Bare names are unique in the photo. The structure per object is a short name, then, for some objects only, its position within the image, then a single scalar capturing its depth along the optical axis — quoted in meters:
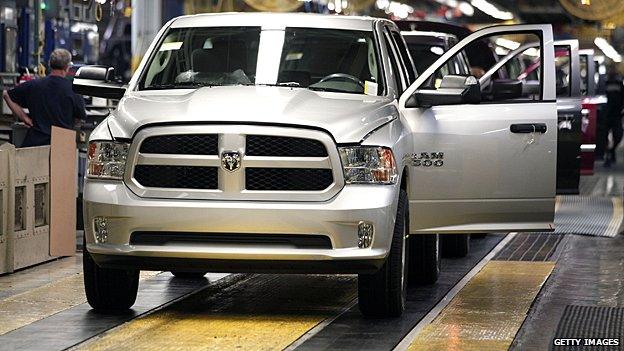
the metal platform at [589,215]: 34.00
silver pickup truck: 18.70
